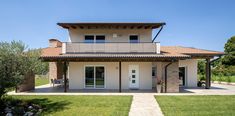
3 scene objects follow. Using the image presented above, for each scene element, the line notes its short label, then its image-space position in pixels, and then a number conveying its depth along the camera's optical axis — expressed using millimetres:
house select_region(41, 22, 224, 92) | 12148
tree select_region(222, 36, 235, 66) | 42813
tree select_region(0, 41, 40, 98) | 7080
